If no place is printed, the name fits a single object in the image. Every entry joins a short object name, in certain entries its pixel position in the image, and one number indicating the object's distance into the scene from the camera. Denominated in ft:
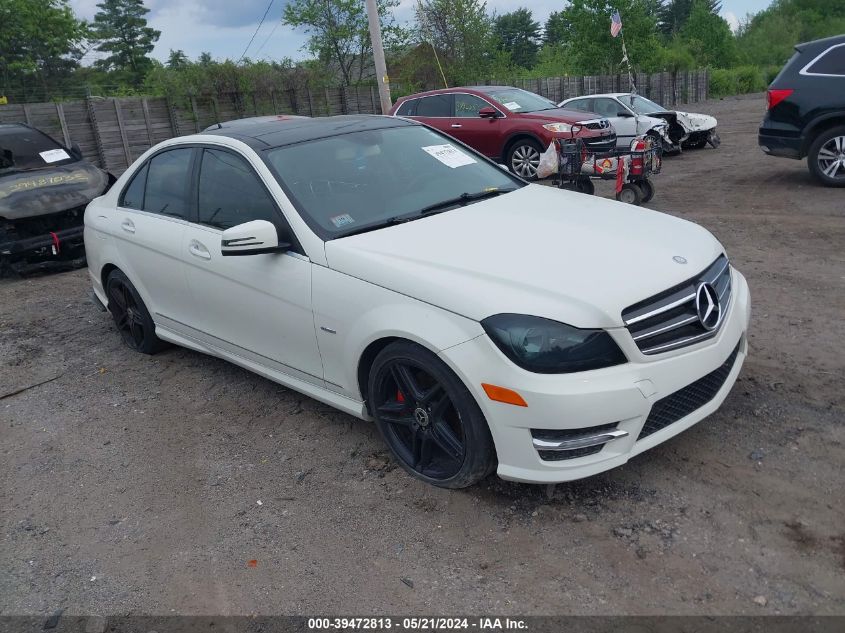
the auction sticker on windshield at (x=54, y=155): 31.62
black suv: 30.94
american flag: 71.17
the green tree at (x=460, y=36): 99.71
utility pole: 49.78
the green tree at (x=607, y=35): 111.96
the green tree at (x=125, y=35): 204.95
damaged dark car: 27.68
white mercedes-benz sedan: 10.00
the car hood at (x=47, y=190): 27.71
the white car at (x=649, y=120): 47.73
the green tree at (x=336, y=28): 95.55
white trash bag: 30.19
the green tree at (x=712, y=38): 183.83
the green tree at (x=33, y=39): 112.47
